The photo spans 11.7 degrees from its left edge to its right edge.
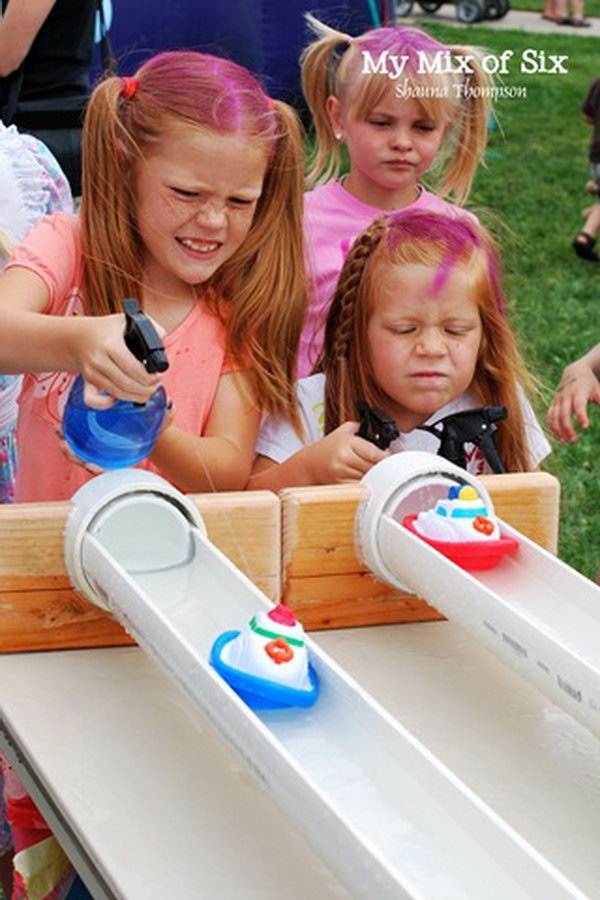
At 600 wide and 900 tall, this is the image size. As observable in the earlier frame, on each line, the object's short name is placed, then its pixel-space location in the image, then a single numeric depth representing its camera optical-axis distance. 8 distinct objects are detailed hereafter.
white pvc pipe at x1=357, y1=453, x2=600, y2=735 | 2.27
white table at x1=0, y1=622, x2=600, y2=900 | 2.14
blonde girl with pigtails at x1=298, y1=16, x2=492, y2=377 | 3.57
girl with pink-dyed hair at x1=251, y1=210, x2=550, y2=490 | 2.93
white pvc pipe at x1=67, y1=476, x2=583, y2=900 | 2.04
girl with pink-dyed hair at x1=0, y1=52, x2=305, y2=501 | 2.84
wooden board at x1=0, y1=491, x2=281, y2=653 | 2.41
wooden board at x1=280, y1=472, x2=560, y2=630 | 2.50
